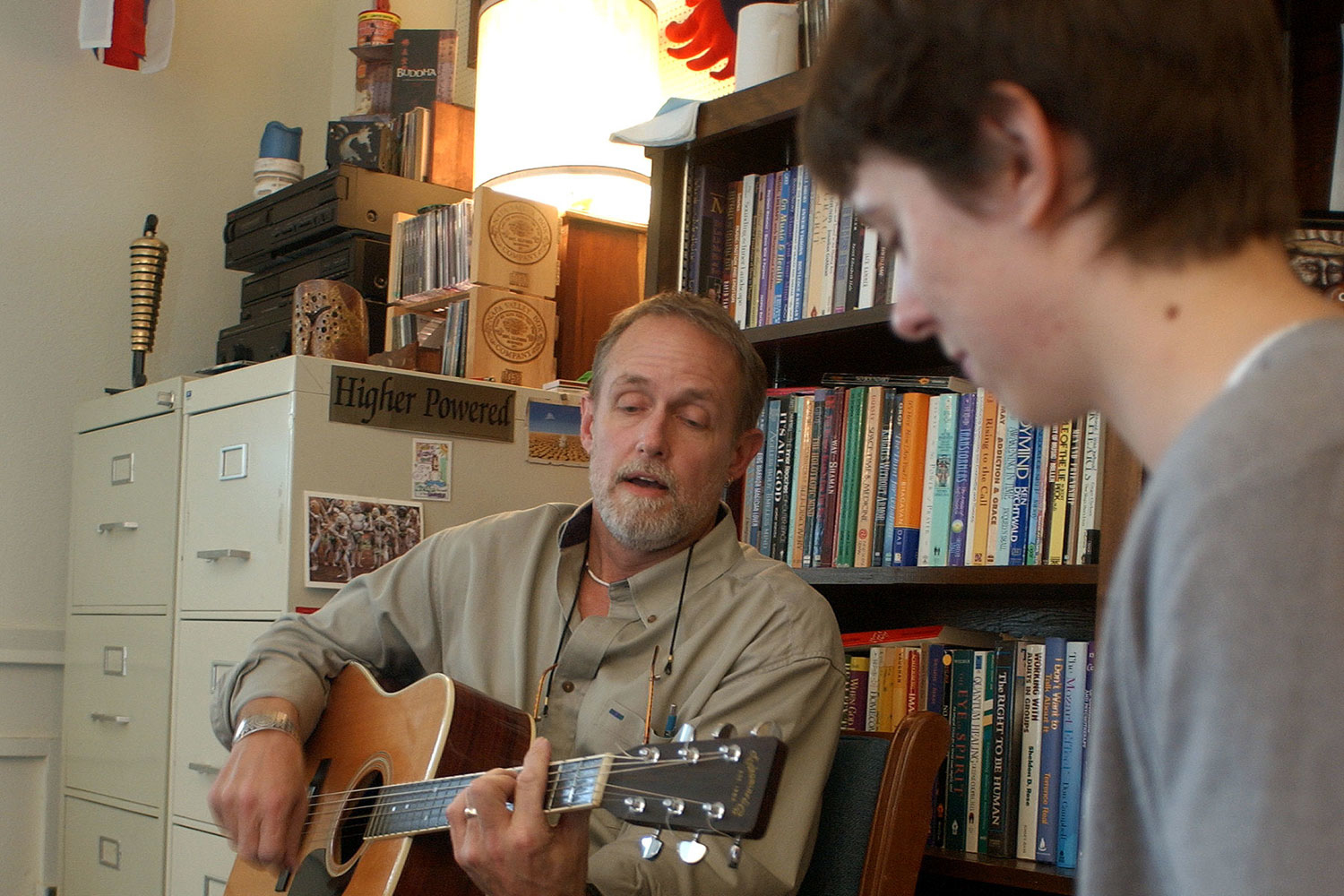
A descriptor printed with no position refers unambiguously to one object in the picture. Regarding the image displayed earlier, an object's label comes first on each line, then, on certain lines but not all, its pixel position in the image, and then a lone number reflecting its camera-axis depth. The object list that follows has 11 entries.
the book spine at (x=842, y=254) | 1.70
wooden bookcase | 1.43
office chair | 1.29
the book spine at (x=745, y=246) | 1.84
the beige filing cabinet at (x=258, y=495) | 1.93
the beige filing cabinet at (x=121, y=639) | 2.25
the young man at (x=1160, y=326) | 0.40
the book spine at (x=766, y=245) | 1.81
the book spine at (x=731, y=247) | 1.86
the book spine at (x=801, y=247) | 1.76
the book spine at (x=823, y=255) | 1.72
